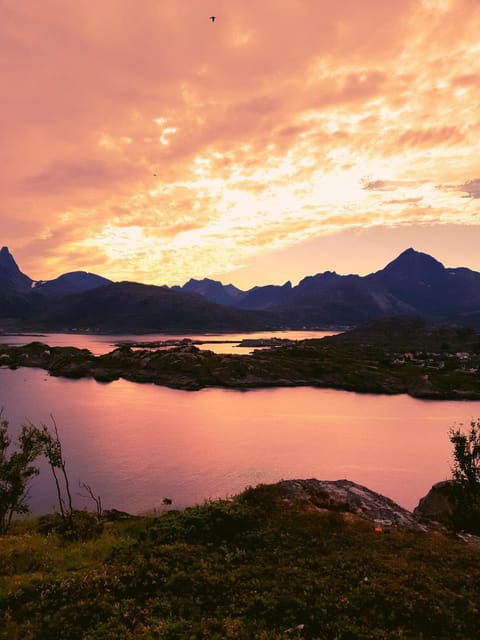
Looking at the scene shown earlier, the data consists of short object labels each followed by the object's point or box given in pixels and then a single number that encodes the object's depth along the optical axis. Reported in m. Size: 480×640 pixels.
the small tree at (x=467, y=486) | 38.00
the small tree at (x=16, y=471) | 35.81
